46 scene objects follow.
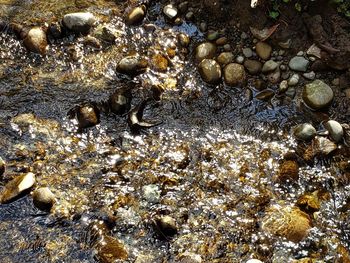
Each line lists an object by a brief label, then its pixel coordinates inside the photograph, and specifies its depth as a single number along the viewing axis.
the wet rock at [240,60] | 5.04
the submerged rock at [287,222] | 4.08
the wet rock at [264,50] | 5.05
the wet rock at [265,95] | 4.90
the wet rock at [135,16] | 5.31
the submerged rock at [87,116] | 4.58
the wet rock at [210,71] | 4.93
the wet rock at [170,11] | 5.35
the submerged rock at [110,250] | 3.87
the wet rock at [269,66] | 4.97
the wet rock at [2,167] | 4.20
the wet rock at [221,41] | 5.16
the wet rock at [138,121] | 4.62
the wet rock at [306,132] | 4.62
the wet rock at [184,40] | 5.20
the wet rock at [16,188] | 4.07
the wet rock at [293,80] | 4.91
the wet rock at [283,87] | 4.90
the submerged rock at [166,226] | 4.01
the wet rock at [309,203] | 4.23
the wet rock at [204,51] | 5.09
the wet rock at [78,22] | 5.15
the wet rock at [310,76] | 4.91
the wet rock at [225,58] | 5.05
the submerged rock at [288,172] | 4.43
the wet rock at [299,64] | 4.95
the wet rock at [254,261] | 3.89
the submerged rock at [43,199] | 4.05
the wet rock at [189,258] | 3.91
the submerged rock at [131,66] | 4.93
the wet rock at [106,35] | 5.20
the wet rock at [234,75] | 4.94
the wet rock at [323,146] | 4.54
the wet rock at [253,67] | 5.00
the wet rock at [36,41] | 5.01
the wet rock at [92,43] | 5.15
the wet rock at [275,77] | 4.96
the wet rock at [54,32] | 5.15
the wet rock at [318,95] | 4.75
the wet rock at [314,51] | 4.93
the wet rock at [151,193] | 4.23
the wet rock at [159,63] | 5.04
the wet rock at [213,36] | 5.21
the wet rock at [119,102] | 4.68
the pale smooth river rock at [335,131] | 4.61
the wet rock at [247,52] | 5.07
